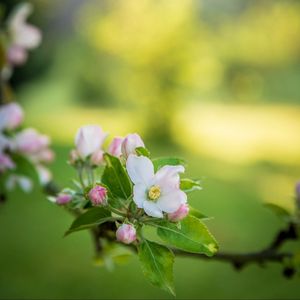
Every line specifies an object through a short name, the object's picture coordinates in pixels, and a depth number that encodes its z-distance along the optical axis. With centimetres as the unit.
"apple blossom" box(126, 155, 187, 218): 56
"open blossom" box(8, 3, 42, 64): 114
